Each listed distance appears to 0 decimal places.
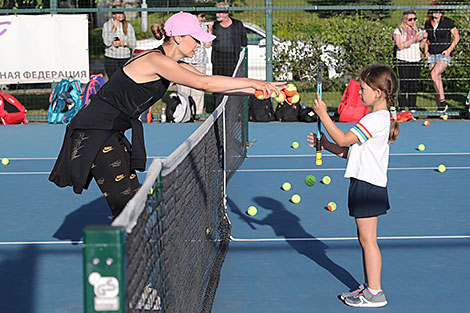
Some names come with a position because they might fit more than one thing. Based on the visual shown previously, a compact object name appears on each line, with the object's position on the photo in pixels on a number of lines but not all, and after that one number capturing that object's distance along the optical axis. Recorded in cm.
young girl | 490
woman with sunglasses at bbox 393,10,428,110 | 1459
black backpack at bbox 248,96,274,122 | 1491
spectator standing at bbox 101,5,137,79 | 1489
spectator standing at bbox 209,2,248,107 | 1452
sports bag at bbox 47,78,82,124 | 1476
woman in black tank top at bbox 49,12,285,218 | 504
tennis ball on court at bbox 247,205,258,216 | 761
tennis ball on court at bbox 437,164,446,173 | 991
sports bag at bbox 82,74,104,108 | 1476
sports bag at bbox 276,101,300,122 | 1489
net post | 237
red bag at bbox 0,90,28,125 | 1502
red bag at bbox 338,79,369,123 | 1441
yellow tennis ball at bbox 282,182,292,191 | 877
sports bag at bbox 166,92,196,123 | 1494
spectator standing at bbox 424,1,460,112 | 1486
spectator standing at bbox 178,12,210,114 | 1464
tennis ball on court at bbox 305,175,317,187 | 900
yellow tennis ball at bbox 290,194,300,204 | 813
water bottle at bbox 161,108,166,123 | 1523
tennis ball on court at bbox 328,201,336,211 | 776
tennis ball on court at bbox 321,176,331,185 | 919
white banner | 1494
